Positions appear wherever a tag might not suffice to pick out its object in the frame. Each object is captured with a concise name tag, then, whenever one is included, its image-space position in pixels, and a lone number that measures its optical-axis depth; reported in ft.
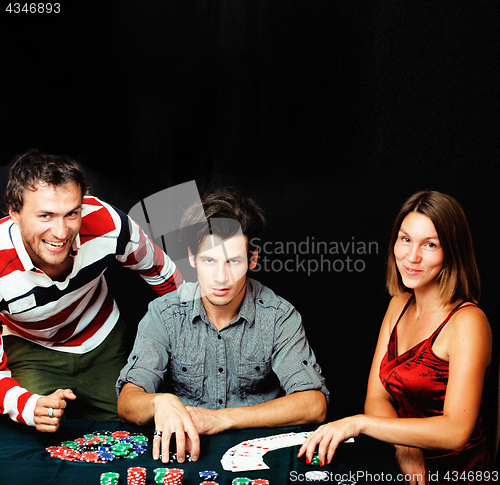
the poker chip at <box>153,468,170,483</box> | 4.54
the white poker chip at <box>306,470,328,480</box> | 4.63
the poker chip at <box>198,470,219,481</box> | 4.63
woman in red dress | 5.28
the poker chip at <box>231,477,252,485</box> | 4.54
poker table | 4.58
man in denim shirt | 6.22
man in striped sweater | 6.14
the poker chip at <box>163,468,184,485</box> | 4.50
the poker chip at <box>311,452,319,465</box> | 4.88
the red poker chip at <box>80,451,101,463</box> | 4.85
